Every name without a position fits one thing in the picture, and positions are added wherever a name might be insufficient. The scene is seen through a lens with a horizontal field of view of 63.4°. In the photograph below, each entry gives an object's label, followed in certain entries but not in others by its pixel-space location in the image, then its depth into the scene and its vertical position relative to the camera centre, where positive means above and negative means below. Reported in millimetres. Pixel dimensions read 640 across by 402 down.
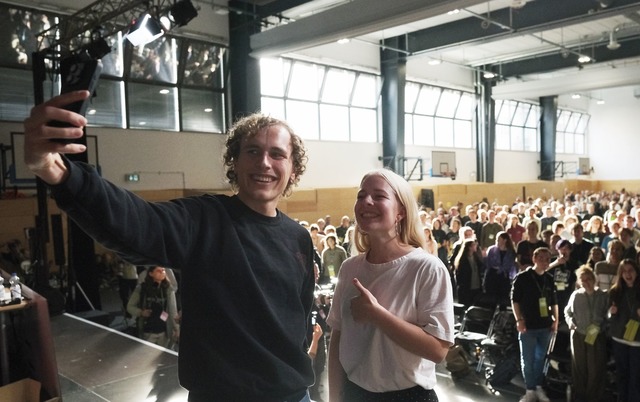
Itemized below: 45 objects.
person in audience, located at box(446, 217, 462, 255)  11086 -1244
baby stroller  5645 -2006
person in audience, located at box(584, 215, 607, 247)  9172 -1056
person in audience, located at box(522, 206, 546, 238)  11419 -877
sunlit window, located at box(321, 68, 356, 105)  16812 +3070
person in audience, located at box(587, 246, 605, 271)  6742 -1074
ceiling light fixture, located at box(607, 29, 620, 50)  14469 +3656
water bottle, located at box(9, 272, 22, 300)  4586 -924
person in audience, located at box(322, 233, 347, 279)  8305 -1242
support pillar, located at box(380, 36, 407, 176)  17328 +2527
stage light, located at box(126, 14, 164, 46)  8344 +2501
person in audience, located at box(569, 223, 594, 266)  7746 -1111
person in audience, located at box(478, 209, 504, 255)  10703 -1188
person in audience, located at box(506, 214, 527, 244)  10150 -1076
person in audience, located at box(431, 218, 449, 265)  9638 -1249
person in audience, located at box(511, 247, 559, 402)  5262 -1519
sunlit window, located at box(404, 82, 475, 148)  19625 +2432
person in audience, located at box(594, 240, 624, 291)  6121 -1118
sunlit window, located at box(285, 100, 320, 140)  15898 +1991
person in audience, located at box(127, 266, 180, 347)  5883 -1400
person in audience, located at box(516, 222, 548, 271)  7473 -1033
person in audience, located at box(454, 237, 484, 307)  7336 -1453
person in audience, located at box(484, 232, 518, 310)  6910 -1295
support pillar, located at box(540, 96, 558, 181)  25312 +1903
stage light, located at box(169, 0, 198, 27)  8461 +2815
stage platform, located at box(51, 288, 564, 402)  4258 -1718
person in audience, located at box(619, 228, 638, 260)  7137 -955
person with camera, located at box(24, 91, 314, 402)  1154 -193
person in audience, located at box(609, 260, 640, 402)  4793 -1451
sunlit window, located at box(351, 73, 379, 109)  17688 +2999
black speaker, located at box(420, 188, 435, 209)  17891 -718
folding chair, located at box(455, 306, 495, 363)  6163 -1887
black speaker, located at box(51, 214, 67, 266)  9094 -988
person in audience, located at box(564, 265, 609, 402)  5121 -1647
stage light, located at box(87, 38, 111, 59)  8062 +2154
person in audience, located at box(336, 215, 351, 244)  11812 -1125
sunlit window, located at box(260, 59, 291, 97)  15141 +3127
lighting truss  8512 +2820
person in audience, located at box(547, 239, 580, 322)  6562 -1336
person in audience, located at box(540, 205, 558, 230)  12156 -1039
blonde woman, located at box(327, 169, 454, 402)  1728 -446
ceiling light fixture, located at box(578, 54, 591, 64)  15789 +3520
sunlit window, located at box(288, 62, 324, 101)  15914 +3090
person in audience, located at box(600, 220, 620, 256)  8505 -995
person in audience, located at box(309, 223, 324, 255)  9112 -1059
